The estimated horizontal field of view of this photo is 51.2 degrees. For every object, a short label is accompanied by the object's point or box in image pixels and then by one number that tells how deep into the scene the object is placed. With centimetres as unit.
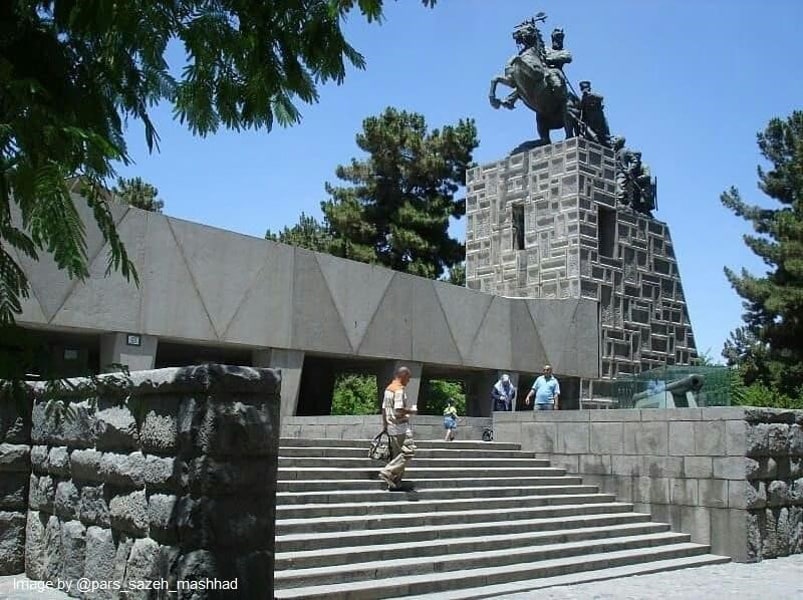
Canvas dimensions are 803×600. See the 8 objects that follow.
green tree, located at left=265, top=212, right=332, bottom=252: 3741
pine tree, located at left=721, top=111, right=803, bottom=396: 2558
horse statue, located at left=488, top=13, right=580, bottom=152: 2683
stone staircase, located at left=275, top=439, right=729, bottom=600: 746
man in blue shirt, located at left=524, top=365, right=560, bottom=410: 1468
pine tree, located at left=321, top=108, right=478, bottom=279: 3575
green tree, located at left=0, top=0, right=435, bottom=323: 228
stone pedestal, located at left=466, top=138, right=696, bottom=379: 2527
